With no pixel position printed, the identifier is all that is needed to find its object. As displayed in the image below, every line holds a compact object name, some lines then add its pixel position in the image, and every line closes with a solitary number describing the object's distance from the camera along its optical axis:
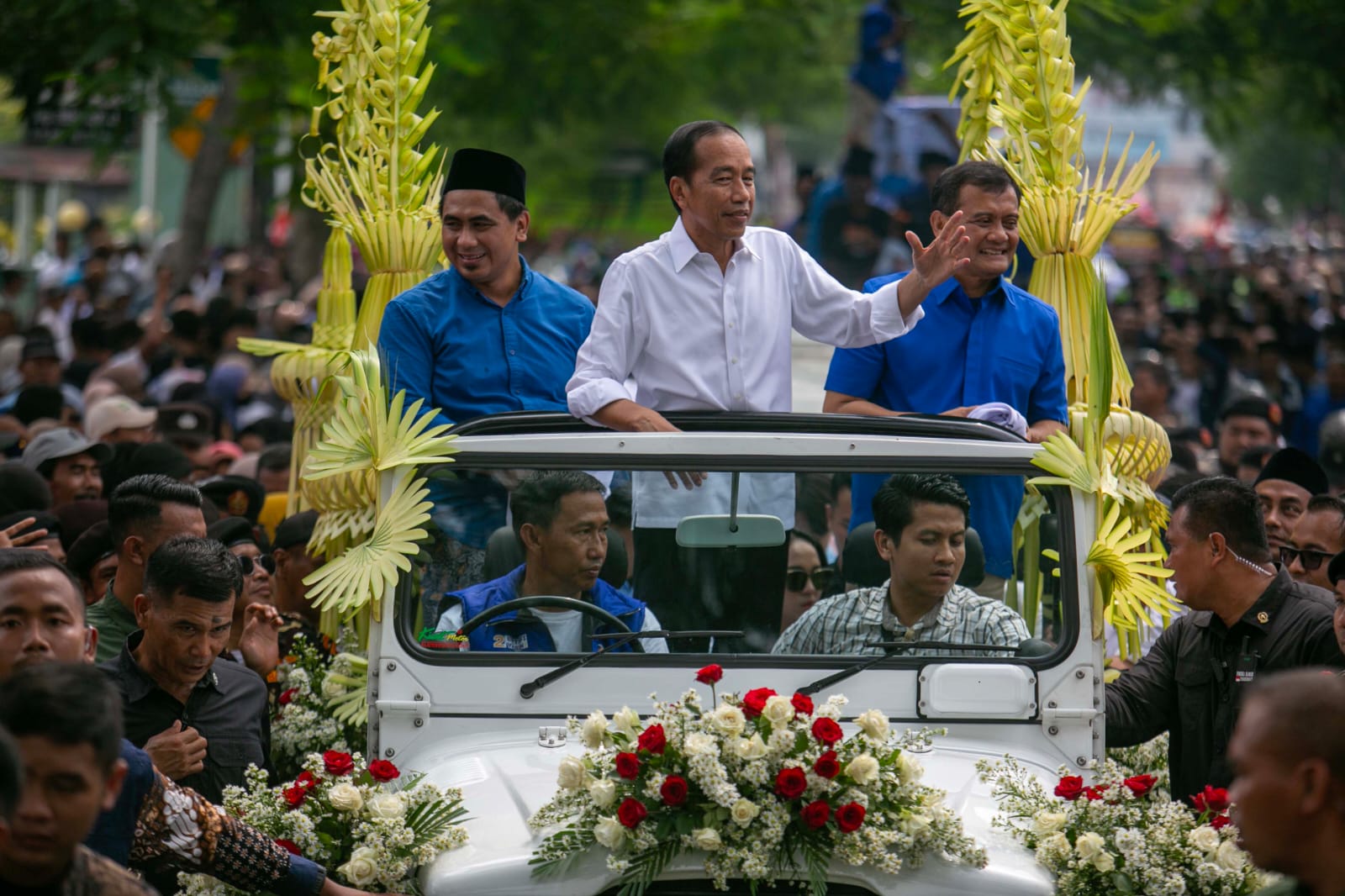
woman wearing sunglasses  9.72
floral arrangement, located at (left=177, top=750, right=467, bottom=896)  8.40
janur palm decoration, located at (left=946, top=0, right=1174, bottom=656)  9.70
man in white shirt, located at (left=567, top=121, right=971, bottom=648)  10.95
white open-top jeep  9.51
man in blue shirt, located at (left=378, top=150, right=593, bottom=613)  11.77
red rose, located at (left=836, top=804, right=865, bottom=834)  8.05
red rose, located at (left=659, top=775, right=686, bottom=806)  8.07
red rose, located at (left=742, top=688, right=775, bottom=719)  8.44
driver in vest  9.68
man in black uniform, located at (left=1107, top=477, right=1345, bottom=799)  10.39
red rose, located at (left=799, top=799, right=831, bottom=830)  8.05
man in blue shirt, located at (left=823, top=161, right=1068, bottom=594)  11.54
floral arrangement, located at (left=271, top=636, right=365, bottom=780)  10.46
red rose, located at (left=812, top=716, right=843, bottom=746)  8.34
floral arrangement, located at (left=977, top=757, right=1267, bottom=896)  8.34
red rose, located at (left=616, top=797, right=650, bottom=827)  7.96
